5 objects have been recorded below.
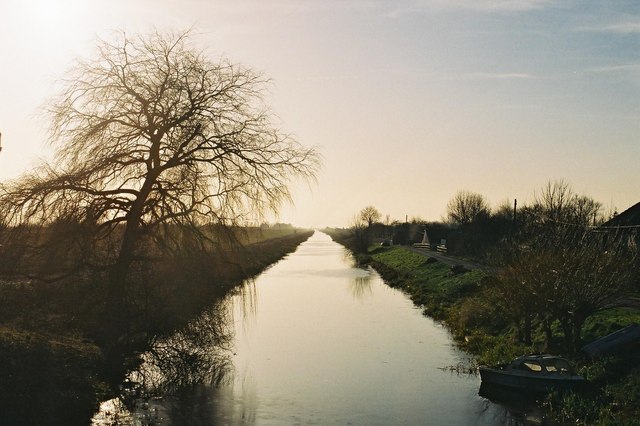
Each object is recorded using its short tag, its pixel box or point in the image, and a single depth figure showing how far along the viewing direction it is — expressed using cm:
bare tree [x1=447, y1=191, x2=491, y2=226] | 14262
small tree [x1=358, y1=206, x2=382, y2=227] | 18650
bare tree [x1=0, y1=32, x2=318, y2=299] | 2062
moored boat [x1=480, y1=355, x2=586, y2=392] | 2055
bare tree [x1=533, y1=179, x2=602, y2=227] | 4722
